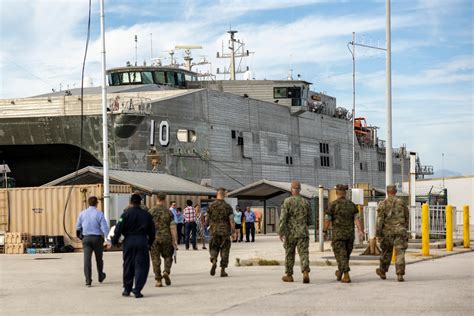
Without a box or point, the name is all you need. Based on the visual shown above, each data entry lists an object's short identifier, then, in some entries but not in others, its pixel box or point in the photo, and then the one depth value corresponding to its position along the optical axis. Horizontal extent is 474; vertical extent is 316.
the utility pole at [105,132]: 26.25
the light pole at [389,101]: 24.25
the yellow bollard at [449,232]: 23.81
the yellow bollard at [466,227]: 25.82
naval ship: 42.41
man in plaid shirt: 27.92
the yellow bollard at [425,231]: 21.08
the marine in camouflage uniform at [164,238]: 14.73
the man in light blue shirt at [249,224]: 33.72
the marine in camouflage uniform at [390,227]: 15.04
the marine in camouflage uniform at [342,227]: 14.75
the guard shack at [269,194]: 38.09
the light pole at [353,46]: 51.12
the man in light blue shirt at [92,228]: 15.26
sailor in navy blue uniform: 13.03
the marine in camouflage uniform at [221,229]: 16.34
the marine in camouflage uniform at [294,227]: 14.60
